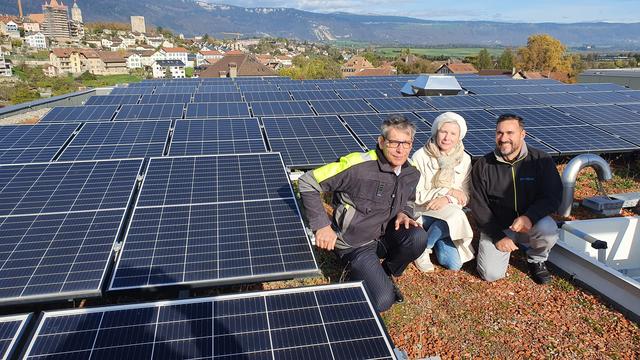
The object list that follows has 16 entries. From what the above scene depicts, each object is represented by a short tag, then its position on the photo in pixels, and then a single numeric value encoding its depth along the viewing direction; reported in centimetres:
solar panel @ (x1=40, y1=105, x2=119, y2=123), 1441
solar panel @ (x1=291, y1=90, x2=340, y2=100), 2105
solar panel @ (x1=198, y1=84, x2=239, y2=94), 2637
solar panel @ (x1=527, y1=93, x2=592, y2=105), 1720
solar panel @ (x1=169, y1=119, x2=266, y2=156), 990
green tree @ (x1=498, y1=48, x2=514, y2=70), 8684
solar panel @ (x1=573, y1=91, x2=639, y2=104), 1725
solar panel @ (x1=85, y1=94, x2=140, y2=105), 1884
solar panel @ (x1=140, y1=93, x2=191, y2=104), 1902
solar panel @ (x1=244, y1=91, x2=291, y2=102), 2047
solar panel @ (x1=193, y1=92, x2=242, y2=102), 1986
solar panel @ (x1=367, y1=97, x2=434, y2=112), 1513
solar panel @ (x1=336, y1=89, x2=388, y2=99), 2075
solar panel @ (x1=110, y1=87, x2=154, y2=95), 2428
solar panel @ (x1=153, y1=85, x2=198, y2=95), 2375
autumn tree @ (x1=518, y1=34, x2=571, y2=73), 7125
